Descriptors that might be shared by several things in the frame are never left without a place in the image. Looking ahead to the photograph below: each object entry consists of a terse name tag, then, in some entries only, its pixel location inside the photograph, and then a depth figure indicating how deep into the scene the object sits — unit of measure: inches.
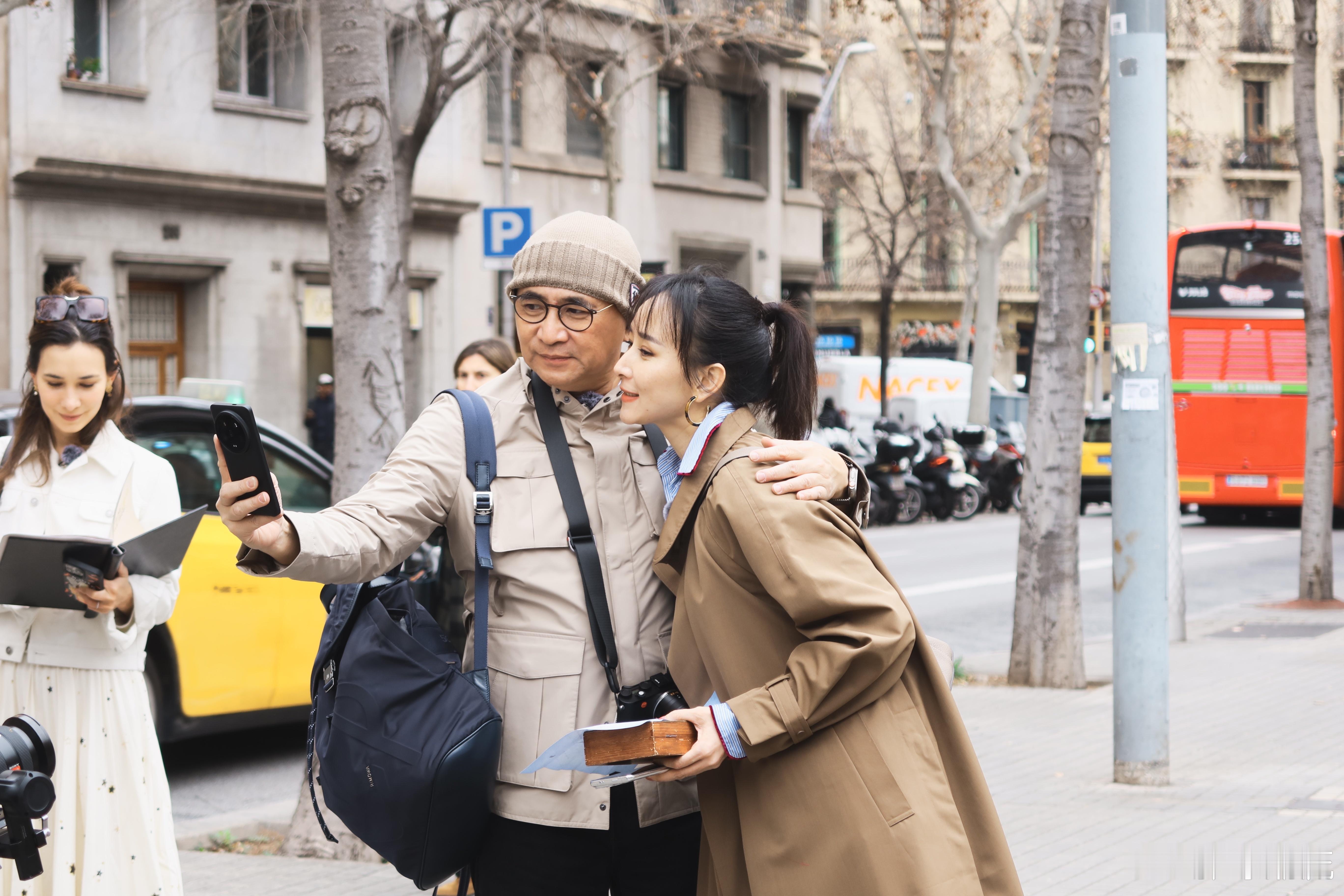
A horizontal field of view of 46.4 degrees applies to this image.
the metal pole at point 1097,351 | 1485.0
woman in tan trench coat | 94.0
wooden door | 852.0
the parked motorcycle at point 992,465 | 994.7
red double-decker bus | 840.3
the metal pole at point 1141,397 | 259.8
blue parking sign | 542.3
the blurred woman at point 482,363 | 280.7
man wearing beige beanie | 105.9
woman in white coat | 149.8
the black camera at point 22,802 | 89.6
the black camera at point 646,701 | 104.0
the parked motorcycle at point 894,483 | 871.1
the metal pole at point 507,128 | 826.8
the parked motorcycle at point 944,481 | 916.0
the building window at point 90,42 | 806.5
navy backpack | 101.0
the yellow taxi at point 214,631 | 271.6
